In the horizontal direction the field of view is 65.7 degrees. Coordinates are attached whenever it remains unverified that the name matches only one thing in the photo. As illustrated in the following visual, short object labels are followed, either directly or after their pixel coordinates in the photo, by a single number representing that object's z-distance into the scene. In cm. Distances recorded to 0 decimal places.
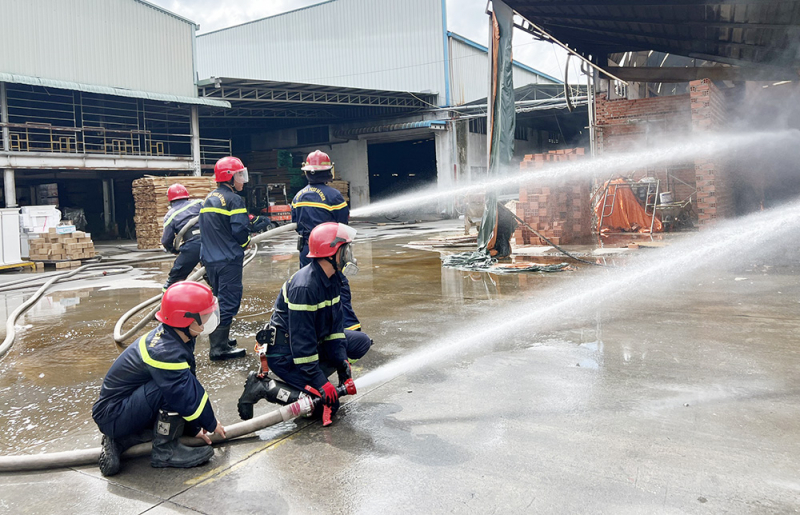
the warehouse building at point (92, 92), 1939
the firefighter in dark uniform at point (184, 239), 674
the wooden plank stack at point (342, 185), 3142
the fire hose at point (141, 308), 620
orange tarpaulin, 1588
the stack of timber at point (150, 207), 1934
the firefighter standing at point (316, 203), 573
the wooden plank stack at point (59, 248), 1407
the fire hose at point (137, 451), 330
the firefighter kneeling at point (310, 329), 381
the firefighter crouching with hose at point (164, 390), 329
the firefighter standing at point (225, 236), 577
